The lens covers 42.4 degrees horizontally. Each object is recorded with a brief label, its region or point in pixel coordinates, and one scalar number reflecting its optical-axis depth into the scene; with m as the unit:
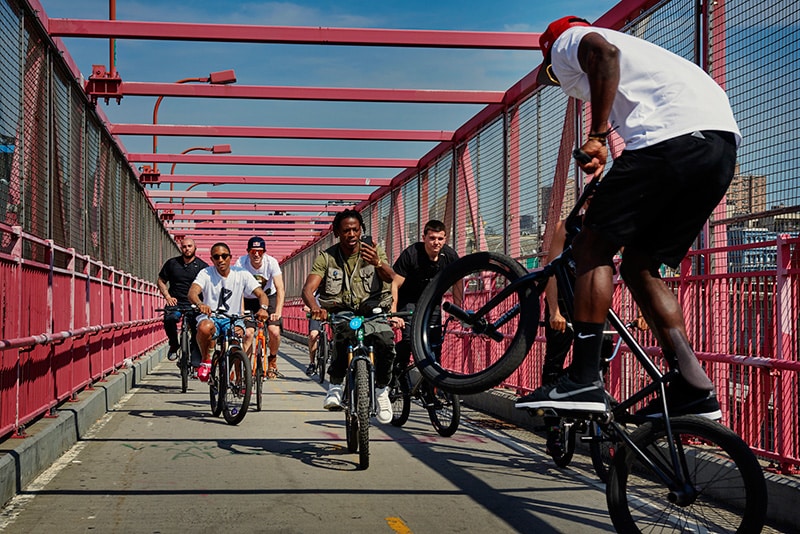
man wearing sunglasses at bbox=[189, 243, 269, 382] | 10.93
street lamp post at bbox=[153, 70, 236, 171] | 14.30
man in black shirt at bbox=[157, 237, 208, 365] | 14.93
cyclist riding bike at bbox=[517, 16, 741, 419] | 4.02
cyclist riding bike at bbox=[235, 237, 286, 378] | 13.14
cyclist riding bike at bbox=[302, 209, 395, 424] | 7.96
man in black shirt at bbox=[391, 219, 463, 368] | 9.53
